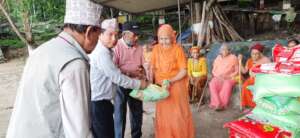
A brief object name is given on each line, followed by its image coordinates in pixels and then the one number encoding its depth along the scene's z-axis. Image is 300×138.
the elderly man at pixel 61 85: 0.82
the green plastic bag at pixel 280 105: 1.37
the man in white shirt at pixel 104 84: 1.87
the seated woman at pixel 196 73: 3.44
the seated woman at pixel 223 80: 3.23
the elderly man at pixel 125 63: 2.22
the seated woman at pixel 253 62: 3.08
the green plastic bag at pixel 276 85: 1.34
